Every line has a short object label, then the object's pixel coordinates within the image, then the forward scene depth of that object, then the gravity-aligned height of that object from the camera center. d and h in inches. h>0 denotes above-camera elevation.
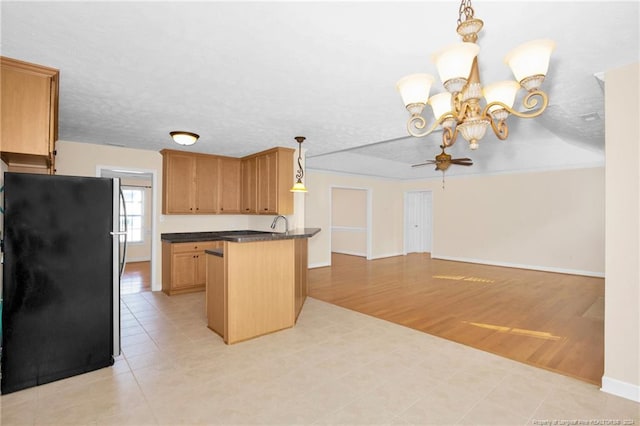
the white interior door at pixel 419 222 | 399.2 -10.6
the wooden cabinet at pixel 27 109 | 89.3 +30.0
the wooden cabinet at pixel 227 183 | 199.9 +20.4
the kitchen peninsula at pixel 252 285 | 125.3 -30.8
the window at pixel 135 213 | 334.6 -1.0
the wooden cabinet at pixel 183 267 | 196.9 -34.7
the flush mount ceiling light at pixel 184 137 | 152.8 +37.1
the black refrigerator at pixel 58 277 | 91.6 -20.4
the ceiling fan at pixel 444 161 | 194.4 +33.5
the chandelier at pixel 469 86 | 62.9 +28.9
